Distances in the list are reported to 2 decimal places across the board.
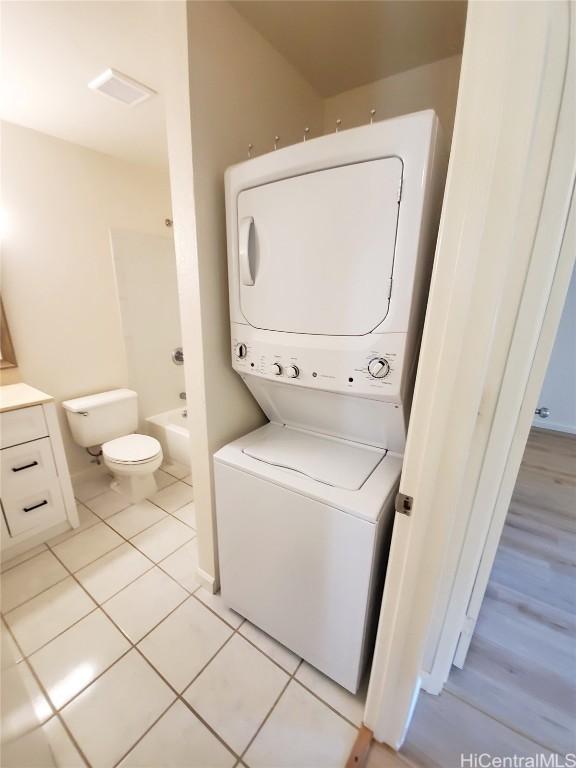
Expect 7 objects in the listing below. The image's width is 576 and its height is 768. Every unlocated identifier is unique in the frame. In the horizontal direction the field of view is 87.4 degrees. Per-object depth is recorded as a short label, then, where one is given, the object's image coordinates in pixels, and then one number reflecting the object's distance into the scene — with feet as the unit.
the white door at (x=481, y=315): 1.70
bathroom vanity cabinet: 5.16
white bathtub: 8.20
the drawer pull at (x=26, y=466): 5.27
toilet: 6.70
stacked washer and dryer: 2.65
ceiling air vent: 4.39
